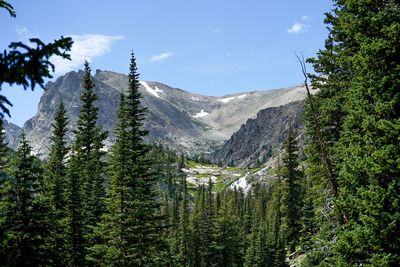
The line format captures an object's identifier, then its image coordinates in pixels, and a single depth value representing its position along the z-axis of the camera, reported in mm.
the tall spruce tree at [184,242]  73125
